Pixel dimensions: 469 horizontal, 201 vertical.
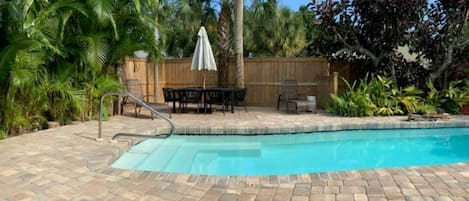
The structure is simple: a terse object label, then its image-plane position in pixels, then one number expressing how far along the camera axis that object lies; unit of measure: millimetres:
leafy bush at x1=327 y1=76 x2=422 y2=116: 10742
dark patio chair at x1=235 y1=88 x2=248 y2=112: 11005
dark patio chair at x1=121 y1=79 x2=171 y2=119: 10572
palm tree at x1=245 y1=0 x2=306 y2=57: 21719
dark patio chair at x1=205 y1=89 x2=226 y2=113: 11078
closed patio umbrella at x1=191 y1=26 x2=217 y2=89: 11391
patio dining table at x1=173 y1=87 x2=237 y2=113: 10752
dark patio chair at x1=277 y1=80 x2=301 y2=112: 11773
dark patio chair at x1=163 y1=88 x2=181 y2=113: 10947
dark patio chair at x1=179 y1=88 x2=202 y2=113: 10970
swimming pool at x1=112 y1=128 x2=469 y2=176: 6410
